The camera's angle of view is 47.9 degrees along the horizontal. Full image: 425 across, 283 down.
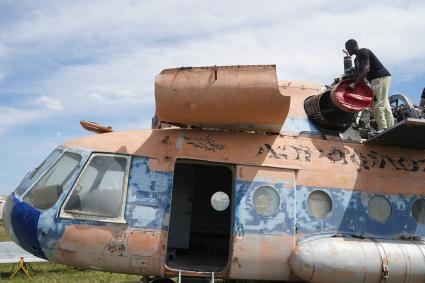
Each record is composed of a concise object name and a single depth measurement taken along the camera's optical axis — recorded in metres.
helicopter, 6.51
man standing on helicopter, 7.97
